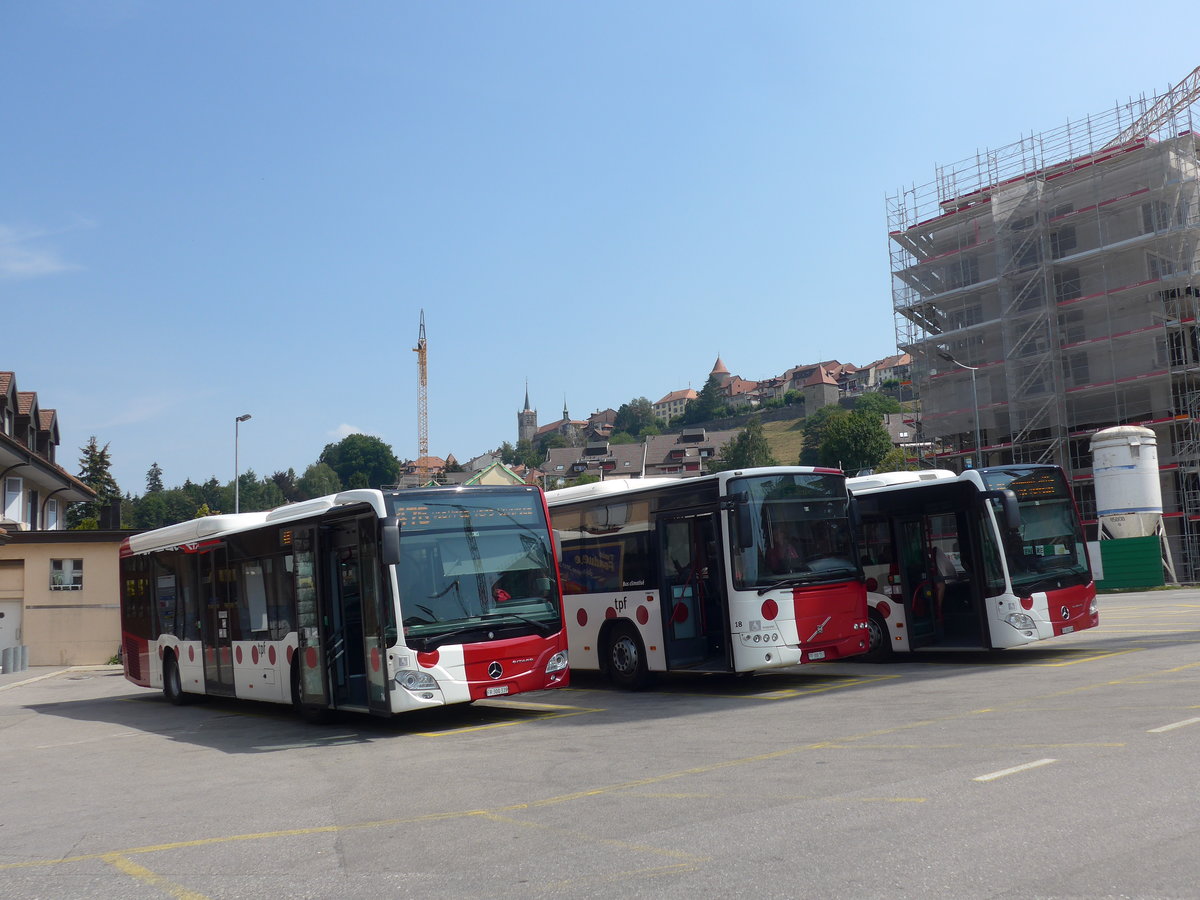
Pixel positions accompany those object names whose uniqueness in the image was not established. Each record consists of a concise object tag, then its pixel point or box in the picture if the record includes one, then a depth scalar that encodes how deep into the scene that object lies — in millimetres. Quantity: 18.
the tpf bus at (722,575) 14586
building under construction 48688
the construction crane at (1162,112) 51281
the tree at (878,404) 148375
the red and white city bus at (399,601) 12867
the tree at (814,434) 128800
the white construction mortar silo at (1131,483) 42219
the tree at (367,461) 149500
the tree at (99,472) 92812
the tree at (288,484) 169950
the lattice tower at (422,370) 161500
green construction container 40750
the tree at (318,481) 157500
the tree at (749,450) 133125
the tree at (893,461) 89625
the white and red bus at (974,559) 16141
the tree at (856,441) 103375
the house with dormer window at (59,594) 35344
